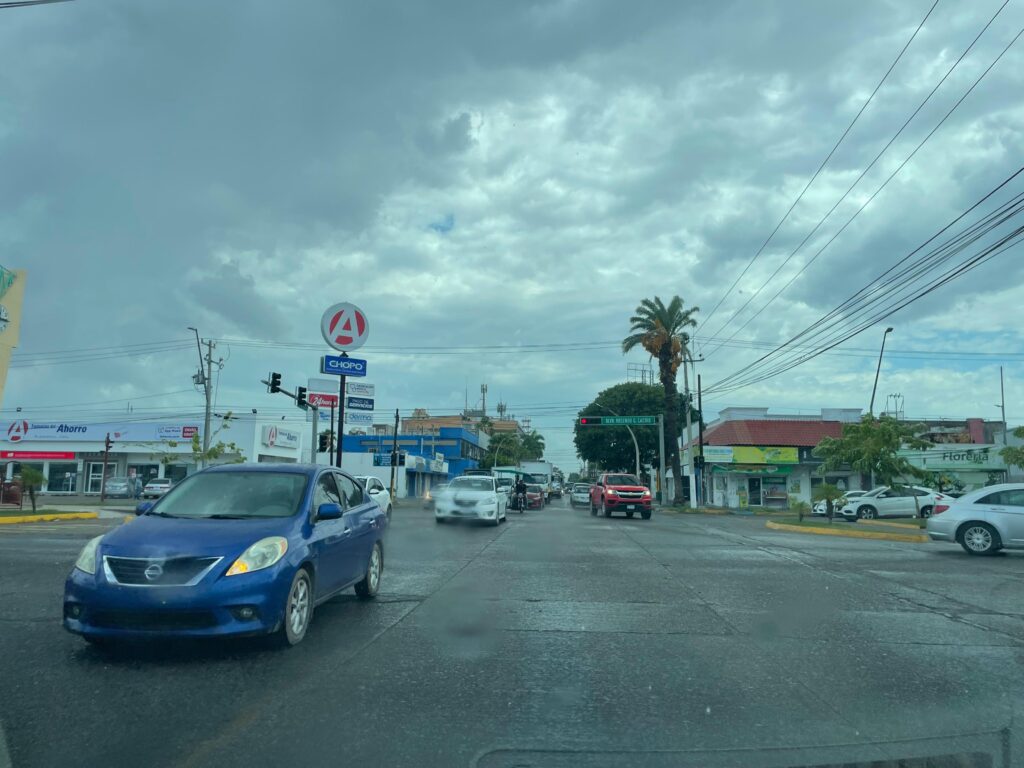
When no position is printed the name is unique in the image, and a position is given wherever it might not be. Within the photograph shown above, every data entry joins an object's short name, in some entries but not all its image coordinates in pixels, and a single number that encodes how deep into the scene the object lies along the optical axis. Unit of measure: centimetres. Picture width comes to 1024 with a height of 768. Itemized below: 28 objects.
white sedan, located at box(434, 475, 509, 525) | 2388
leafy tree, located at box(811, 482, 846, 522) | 2733
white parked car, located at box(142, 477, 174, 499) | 4425
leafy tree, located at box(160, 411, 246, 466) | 3753
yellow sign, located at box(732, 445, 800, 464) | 5197
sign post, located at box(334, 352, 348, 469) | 1686
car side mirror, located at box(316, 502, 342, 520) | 738
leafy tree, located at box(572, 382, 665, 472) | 7562
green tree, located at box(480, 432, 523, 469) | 10795
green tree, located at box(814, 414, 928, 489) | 2675
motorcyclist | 3859
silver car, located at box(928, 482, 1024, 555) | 1622
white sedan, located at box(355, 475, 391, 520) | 2363
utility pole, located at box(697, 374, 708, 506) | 5426
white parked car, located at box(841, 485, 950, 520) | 3603
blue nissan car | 602
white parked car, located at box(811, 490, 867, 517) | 3728
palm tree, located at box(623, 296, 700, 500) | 4709
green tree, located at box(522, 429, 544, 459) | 14665
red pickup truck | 3353
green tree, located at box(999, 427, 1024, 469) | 3456
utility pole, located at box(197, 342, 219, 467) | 3959
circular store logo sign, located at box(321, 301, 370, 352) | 1638
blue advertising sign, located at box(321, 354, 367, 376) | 1645
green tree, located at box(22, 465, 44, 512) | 2422
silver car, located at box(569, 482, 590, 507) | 5716
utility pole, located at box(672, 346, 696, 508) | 4984
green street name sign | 5088
